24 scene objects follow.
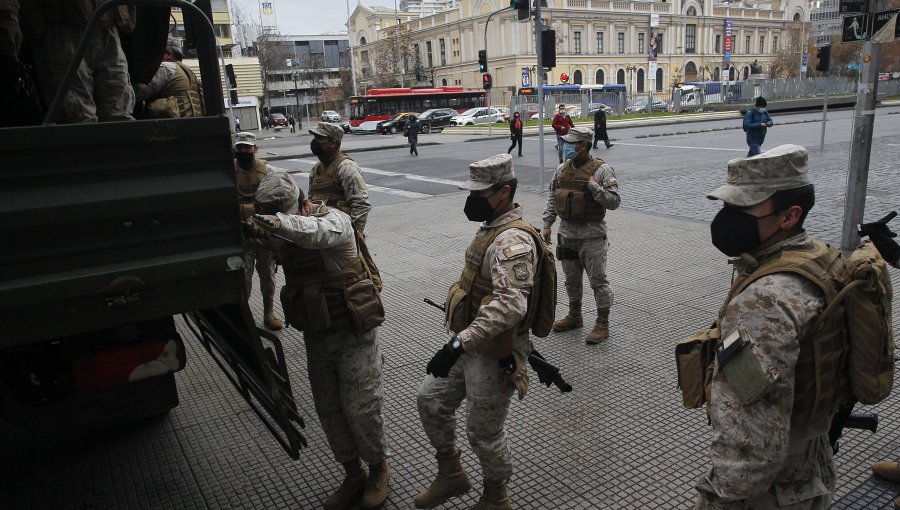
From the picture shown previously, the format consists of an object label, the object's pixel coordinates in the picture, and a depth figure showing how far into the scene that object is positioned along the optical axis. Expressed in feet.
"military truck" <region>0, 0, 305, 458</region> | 7.09
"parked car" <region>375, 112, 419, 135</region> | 124.06
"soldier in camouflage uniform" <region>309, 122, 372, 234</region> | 17.60
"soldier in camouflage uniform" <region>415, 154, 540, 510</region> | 9.27
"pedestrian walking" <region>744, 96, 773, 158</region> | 46.14
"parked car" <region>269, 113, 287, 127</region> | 181.00
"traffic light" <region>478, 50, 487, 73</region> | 72.23
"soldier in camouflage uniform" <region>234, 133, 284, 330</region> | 18.69
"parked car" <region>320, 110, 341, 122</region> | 166.66
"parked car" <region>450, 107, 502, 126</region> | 134.10
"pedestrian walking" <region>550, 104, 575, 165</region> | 50.60
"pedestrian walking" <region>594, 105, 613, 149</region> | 66.90
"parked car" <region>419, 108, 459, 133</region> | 123.24
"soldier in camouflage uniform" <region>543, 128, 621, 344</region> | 17.57
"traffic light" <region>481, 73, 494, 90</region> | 83.42
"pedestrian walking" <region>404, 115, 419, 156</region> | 71.30
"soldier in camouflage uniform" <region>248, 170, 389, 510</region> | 10.34
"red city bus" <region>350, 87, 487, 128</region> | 136.26
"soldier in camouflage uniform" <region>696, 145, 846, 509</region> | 6.49
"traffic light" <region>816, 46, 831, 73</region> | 54.39
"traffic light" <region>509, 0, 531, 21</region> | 40.55
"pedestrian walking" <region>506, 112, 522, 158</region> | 62.49
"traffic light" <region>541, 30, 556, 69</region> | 39.47
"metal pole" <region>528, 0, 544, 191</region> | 39.14
